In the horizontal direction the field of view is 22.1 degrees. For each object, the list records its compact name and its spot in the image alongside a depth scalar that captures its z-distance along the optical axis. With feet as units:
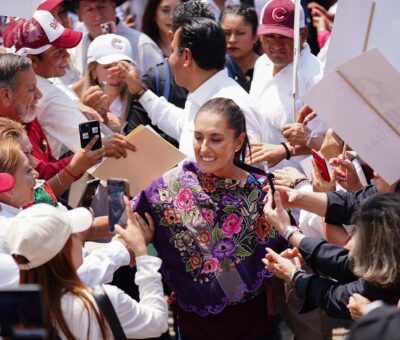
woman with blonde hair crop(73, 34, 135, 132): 21.07
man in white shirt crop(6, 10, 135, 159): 18.61
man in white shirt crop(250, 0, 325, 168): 18.97
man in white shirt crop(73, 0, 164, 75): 24.40
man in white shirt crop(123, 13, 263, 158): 18.02
